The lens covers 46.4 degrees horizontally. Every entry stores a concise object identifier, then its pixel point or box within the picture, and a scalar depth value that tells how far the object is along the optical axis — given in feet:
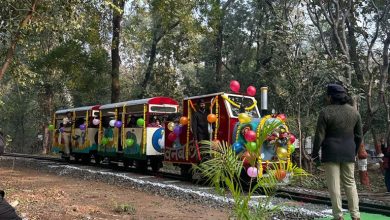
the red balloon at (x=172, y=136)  42.32
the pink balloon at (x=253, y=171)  17.05
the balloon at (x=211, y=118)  36.22
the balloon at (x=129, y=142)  51.01
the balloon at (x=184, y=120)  39.96
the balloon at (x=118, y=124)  52.70
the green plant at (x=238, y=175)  15.35
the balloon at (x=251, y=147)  16.47
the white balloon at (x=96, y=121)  58.90
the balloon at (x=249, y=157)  16.67
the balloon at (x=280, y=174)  16.04
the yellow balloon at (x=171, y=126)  43.47
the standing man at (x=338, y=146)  18.54
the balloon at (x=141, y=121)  48.82
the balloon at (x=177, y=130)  41.70
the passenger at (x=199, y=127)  37.65
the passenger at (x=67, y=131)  68.18
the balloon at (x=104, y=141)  56.85
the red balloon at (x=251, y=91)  36.04
